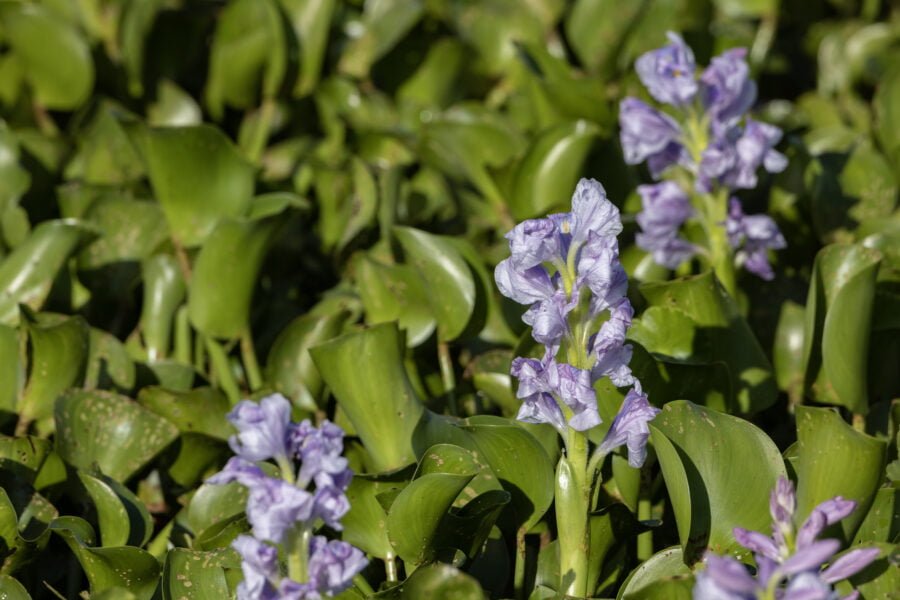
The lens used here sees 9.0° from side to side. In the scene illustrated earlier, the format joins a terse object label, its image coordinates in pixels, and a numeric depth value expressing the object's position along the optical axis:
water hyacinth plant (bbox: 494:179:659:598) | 2.98
